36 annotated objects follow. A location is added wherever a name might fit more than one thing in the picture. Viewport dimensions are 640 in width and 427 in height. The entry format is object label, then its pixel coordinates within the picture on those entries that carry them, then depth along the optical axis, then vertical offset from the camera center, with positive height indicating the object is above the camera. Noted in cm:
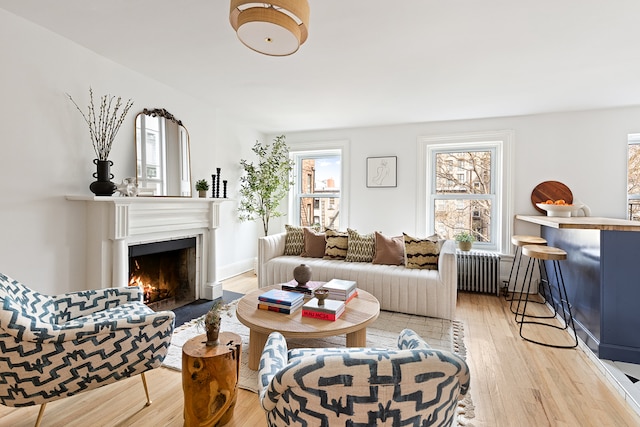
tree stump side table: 149 -86
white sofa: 302 -76
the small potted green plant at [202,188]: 368 +22
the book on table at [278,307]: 220 -73
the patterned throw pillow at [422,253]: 335 -49
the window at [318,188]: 513 +33
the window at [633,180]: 379 +37
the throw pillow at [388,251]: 351 -50
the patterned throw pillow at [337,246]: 383 -48
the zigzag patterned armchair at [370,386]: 85 -51
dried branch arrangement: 266 +74
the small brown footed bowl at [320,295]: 217 -62
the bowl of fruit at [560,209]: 312 +0
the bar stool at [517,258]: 305 -64
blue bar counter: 219 -58
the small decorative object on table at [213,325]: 158 -61
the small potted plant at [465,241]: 413 -44
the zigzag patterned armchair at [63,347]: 136 -68
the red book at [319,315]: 208 -74
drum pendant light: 149 +93
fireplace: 258 -20
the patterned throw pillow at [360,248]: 368 -49
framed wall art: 465 +55
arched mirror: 308 +55
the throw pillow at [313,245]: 395 -49
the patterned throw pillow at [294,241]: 405 -45
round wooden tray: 388 +21
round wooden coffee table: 194 -76
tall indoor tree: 476 +40
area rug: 223 -111
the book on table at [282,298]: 222 -67
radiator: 392 -81
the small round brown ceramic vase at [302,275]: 261 -57
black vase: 255 +20
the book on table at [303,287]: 259 -69
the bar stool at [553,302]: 252 -88
